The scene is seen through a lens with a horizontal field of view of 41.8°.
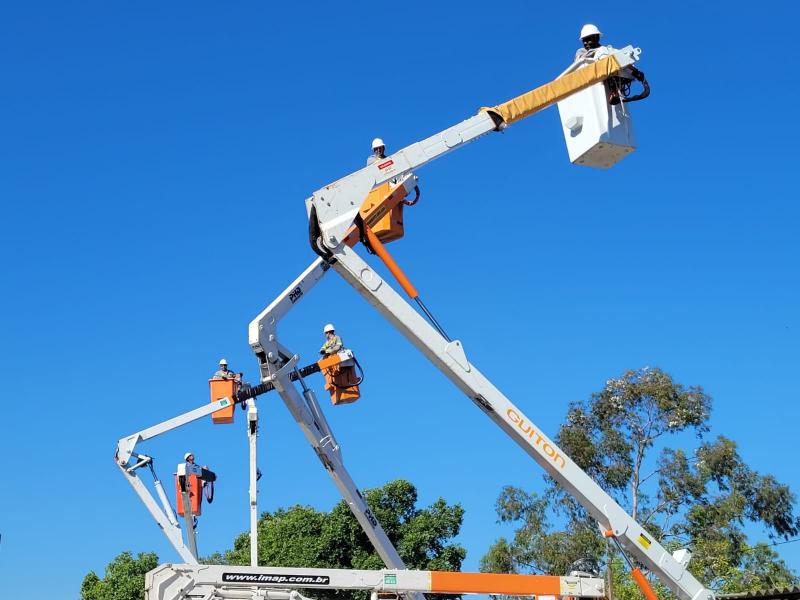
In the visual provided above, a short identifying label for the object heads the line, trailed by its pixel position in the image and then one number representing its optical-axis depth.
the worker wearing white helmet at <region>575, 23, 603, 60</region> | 14.76
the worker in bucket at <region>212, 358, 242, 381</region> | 16.31
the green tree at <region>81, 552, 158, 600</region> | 35.59
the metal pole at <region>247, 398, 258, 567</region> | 14.79
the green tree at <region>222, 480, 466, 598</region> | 35.09
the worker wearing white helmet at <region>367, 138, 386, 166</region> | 15.31
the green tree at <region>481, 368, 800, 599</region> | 39.72
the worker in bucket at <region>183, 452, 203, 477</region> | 15.70
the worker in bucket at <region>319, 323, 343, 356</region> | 15.49
